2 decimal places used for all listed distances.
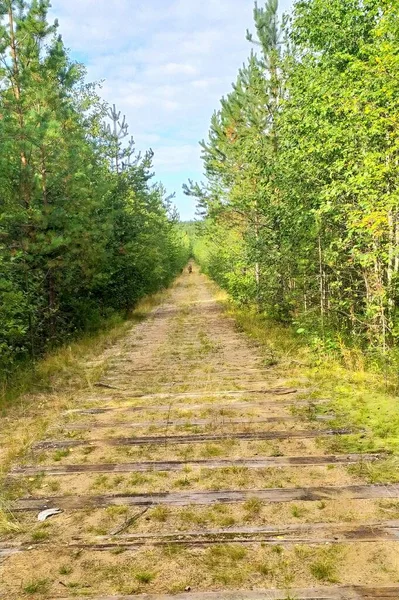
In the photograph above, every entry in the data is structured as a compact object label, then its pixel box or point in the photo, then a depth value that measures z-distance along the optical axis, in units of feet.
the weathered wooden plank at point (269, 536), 10.94
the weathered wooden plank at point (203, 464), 15.19
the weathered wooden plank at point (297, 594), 9.00
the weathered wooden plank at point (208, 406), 21.35
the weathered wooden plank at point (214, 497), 12.95
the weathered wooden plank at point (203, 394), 23.53
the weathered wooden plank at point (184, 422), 19.38
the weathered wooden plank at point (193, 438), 17.62
